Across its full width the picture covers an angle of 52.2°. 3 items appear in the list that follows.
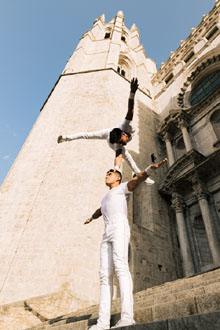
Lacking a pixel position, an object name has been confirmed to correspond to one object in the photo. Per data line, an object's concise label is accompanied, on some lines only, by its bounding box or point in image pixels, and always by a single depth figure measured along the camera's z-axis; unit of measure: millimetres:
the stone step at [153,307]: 2498
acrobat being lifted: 4857
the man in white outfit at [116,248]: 2738
